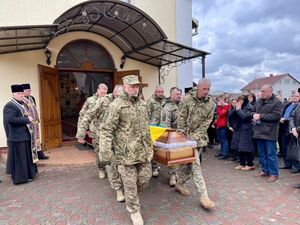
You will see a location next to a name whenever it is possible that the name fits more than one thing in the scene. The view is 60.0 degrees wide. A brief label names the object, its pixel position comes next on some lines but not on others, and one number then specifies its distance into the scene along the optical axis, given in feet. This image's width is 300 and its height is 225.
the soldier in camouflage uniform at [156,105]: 17.93
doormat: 27.09
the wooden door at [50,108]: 25.53
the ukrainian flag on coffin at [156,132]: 12.72
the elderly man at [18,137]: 17.22
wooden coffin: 11.75
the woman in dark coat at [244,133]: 19.17
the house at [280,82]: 134.41
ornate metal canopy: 20.88
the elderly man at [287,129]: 19.25
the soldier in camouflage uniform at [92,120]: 15.60
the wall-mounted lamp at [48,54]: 26.03
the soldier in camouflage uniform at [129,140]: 11.06
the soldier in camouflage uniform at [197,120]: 13.16
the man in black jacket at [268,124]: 16.33
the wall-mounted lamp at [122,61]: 30.58
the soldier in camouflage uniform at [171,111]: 17.60
